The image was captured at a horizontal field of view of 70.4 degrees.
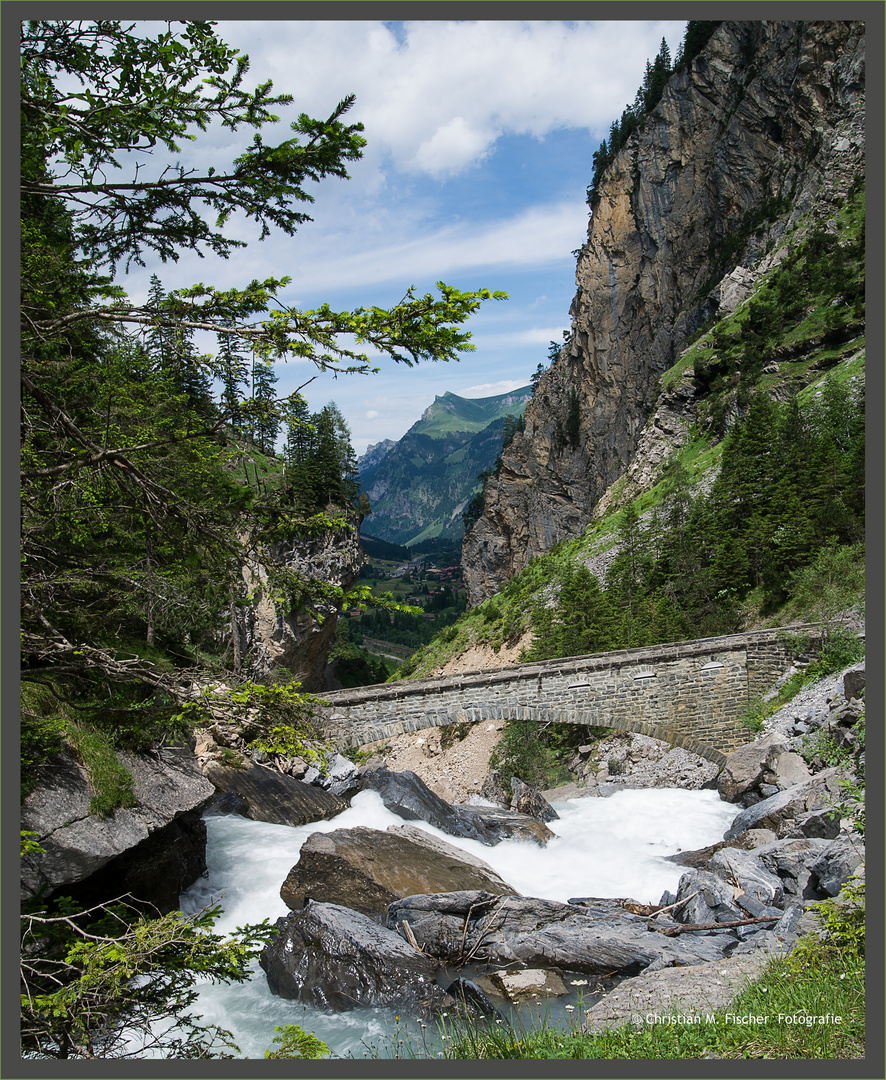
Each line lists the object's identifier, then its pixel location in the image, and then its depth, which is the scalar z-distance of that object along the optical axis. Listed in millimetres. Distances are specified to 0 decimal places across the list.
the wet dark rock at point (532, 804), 19531
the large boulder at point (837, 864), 9375
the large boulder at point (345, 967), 8695
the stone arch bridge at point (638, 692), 23844
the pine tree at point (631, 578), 34719
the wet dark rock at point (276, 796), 16359
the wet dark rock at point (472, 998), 7907
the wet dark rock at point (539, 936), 9023
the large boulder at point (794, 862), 10406
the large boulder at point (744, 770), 19250
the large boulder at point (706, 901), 10328
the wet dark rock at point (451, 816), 17016
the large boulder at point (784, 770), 17969
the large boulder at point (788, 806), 14117
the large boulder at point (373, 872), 11570
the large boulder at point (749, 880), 10469
